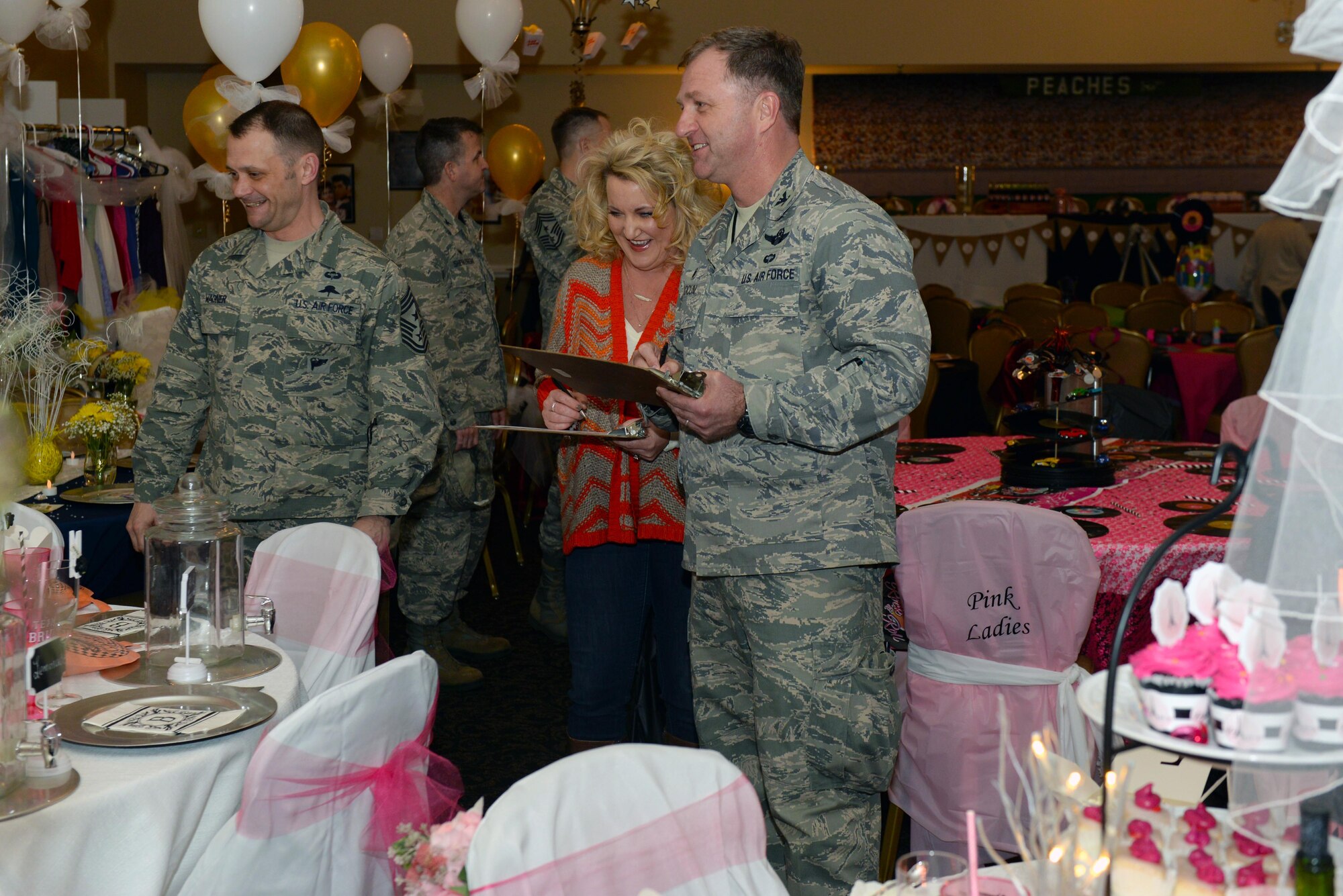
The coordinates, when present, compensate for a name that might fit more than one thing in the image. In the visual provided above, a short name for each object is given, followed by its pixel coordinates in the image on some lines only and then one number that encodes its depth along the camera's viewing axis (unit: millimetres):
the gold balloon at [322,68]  5406
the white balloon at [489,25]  6312
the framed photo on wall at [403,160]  10953
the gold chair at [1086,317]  7453
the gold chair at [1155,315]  7863
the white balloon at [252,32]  4631
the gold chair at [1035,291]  8234
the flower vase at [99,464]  3531
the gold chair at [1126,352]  6078
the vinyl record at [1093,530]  2680
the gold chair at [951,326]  7621
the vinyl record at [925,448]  3727
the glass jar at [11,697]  1353
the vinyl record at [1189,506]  2873
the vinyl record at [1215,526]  2678
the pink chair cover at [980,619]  2400
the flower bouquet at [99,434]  3533
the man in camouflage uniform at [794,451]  1962
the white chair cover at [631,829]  1235
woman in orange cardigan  2744
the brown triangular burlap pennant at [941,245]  9250
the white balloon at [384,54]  6805
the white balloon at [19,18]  5344
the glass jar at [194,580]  2062
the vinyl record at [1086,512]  2850
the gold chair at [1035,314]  7344
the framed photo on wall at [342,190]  10789
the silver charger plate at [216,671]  1952
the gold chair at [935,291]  8281
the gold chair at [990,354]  6465
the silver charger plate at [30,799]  1392
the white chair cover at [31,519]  2623
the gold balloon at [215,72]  6816
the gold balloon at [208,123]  5562
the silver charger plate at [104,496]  3307
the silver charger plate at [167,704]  1640
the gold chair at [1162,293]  8303
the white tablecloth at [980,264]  9203
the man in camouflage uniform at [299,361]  2809
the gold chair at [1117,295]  8648
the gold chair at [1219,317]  7492
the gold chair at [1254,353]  5957
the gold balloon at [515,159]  6898
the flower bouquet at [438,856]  1311
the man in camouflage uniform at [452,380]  4367
